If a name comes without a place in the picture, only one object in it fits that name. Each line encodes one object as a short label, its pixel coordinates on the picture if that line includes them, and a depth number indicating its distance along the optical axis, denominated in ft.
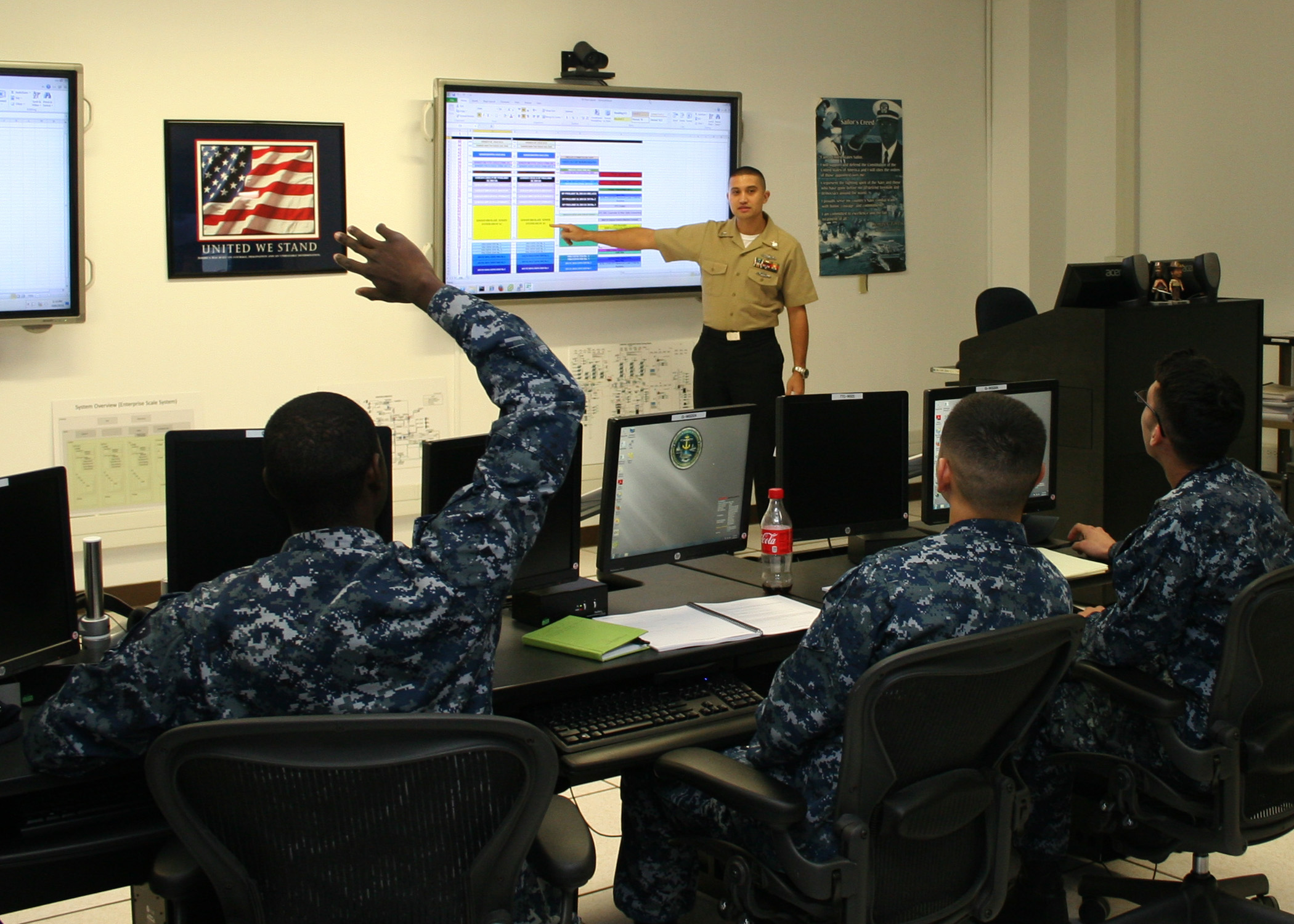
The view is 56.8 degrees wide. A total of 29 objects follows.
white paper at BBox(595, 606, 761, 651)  7.67
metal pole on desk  7.26
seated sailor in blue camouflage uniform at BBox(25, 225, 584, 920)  4.95
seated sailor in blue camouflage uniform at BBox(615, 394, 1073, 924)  5.74
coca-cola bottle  9.07
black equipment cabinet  12.65
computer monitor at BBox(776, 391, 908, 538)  9.53
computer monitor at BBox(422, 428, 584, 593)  7.77
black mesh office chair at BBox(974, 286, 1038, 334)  18.06
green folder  7.39
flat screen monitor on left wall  12.84
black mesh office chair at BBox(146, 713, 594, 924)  4.42
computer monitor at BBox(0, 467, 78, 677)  6.54
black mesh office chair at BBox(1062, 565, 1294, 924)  6.86
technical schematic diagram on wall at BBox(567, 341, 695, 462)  17.30
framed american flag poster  14.37
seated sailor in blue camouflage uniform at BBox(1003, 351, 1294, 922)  7.27
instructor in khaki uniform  17.21
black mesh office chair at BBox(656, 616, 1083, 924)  5.52
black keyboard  6.82
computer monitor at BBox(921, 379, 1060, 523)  10.21
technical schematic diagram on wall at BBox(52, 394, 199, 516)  14.14
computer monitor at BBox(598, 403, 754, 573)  8.61
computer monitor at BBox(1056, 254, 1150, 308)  13.14
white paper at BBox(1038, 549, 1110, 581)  9.44
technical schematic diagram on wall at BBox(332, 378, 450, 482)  15.85
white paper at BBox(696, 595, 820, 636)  8.04
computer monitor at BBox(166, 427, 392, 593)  7.41
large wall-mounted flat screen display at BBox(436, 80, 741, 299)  15.90
